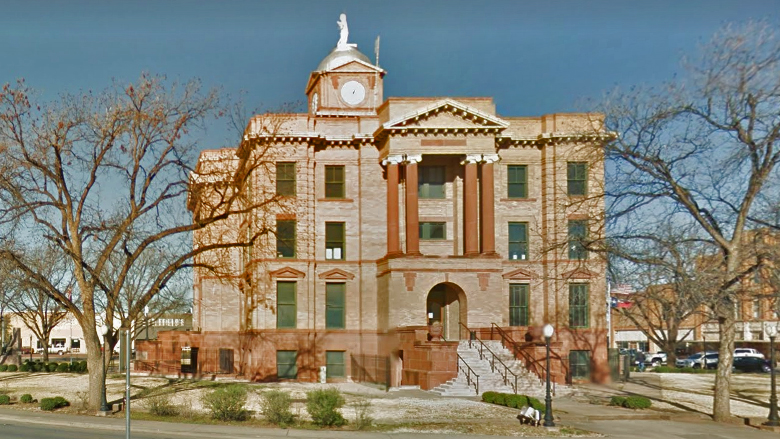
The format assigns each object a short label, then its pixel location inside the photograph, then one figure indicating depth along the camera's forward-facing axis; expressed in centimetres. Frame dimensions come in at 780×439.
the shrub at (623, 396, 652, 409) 3619
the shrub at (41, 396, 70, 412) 3434
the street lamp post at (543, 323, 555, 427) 3036
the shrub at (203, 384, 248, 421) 3105
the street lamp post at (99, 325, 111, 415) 3344
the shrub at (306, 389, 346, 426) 2955
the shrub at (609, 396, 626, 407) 3719
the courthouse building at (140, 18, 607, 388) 4919
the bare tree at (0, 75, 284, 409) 3256
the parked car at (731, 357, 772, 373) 6612
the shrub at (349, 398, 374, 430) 2969
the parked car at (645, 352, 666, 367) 8244
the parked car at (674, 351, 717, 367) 7544
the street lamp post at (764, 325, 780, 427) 3294
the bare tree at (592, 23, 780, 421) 3108
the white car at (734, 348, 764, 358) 7004
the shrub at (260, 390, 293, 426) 3017
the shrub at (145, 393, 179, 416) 3234
